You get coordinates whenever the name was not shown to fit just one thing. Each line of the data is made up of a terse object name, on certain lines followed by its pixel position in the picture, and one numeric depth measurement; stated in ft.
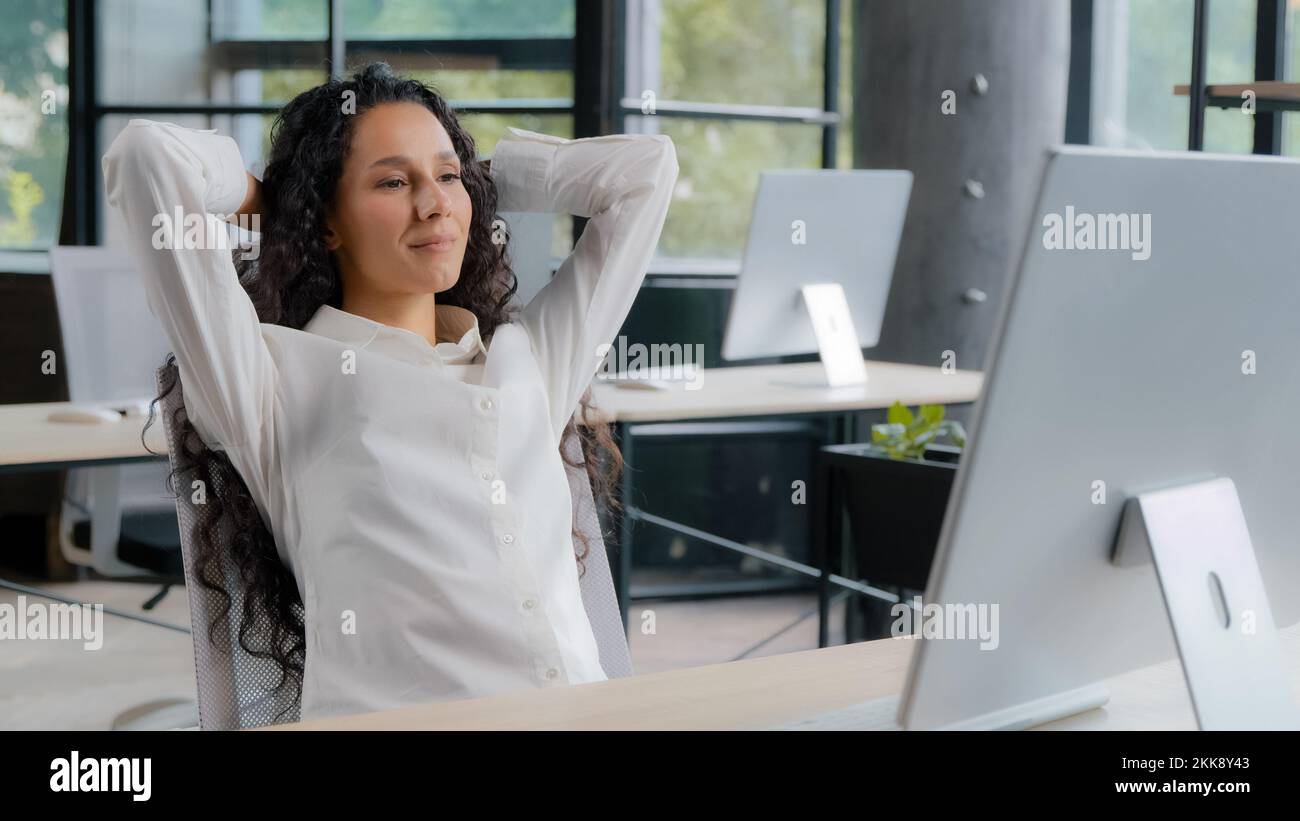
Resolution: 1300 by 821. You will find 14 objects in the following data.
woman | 4.47
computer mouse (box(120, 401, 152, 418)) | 9.62
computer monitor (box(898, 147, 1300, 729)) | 2.75
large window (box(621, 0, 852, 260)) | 14.34
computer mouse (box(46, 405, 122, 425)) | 9.16
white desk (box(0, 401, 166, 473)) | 7.88
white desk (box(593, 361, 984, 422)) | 9.78
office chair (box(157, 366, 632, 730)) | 4.51
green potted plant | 9.72
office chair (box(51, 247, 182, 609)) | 10.16
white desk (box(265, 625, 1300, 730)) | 3.57
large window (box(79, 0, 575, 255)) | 14.11
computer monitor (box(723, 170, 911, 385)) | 10.75
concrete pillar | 13.00
